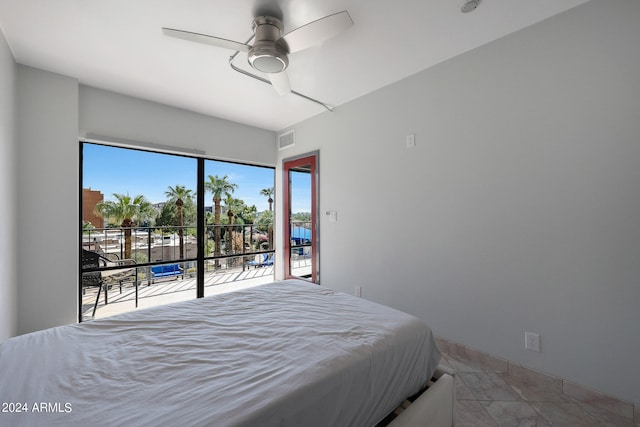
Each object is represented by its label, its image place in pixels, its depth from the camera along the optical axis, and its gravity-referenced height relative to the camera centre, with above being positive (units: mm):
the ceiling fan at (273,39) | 1573 +1164
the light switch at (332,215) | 3359 +20
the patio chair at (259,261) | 4550 -779
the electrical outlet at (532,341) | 1844 -920
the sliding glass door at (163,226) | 3020 -91
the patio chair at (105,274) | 2902 -645
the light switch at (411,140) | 2555 +757
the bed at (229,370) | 812 -589
